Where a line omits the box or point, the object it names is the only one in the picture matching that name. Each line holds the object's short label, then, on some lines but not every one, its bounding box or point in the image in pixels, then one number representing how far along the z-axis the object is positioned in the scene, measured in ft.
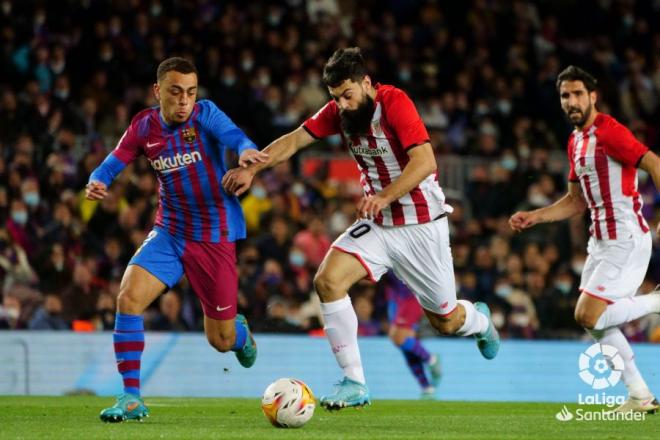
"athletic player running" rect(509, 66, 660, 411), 61.21
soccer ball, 52.70
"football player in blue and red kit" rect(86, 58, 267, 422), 56.80
